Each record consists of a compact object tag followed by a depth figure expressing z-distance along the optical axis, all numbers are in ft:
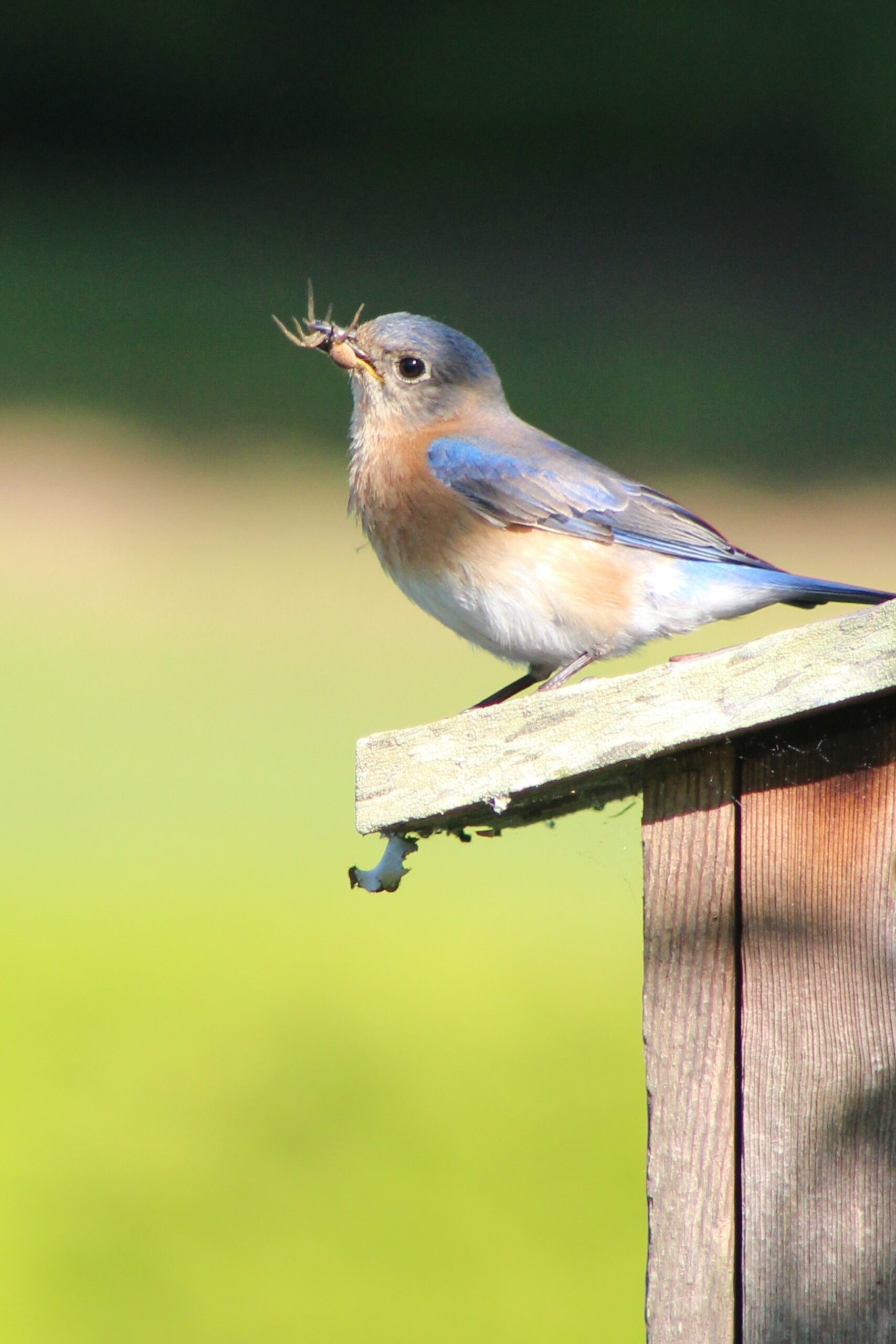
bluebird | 13.78
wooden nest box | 13.31
